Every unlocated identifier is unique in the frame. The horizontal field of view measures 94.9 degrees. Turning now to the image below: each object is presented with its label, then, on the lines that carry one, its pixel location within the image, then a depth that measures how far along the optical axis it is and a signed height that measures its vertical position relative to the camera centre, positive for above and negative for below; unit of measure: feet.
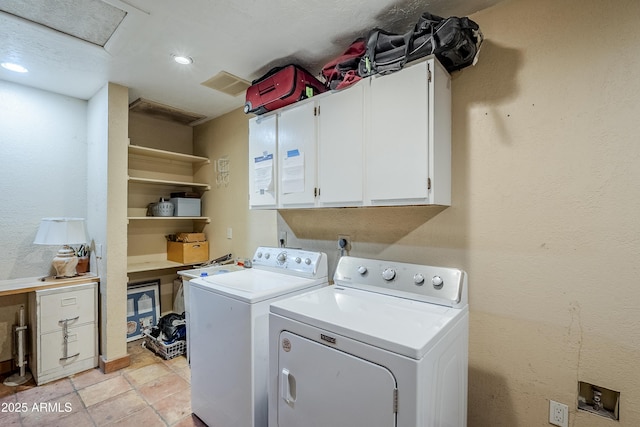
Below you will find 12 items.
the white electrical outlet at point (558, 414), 4.44 -3.08
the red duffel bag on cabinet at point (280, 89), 6.50 +2.90
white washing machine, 5.32 -2.35
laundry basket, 9.13 -4.28
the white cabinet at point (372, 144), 4.86 +1.33
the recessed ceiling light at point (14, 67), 7.29 +3.72
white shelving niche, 10.66 +0.57
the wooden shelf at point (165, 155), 9.89 +2.17
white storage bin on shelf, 11.00 +0.30
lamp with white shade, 8.00 -0.66
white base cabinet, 7.79 -3.24
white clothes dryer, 3.43 -1.85
